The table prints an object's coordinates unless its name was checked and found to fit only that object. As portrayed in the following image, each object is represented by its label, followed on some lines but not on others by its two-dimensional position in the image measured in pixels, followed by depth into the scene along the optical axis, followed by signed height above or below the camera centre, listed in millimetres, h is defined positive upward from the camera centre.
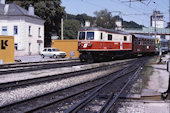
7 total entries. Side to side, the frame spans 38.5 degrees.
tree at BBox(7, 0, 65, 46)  54750 +8226
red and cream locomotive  22334 +389
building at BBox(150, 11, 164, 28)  118288 +11631
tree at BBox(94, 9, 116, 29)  81500 +9209
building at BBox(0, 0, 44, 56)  44344 +3859
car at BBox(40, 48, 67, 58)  34266 -846
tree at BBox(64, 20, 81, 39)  82644 +6629
